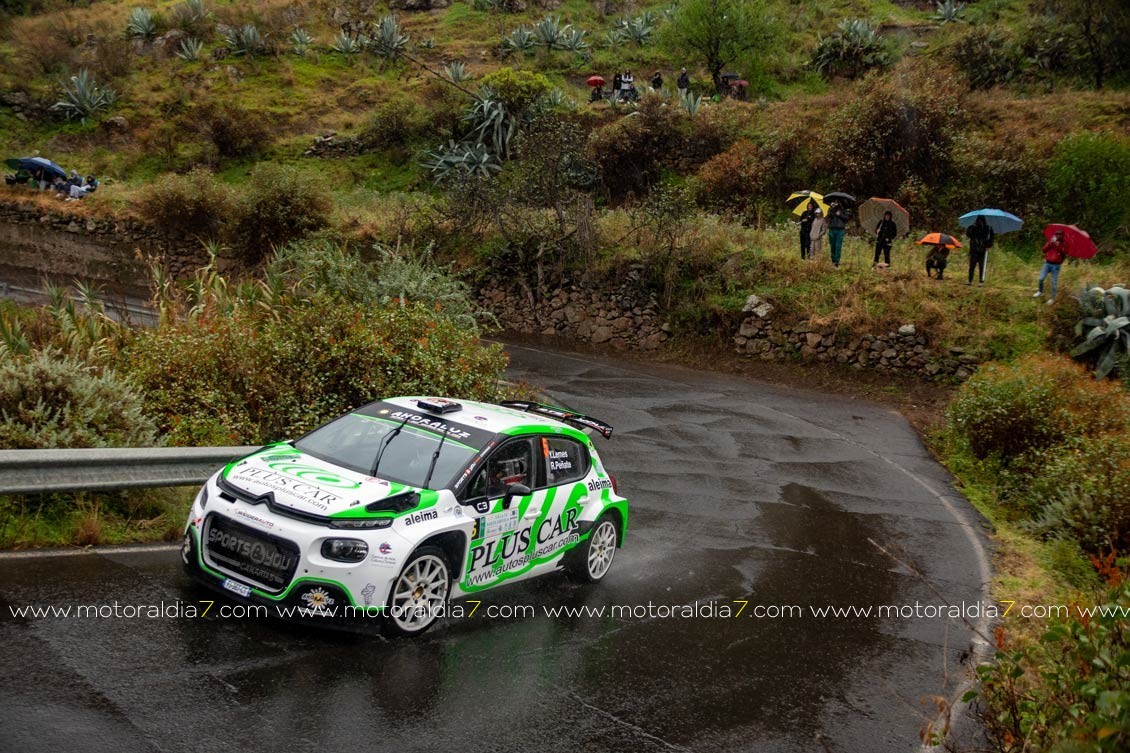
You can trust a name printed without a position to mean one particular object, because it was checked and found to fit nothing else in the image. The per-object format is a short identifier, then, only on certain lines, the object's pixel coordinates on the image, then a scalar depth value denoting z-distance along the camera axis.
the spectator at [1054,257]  21.67
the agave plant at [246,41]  44.53
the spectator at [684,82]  37.41
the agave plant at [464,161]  32.75
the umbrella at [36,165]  32.41
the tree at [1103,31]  35.75
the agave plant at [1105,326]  20.05
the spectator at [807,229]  24.94
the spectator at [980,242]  23.00
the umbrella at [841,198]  25.09
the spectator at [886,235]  24.14
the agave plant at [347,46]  46.01
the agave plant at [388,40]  45.03
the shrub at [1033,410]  15.29
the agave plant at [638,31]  45.22
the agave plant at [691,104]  34.28
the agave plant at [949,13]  44.09
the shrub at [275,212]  28.31
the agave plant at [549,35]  44.56
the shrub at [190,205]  29.50
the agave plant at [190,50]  44.31
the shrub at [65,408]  9.30
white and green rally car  7.00
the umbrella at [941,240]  22.86
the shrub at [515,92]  35.25
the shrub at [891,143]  29.95
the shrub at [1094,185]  26.91
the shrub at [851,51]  40.44
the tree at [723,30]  39.94
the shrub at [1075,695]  3.72
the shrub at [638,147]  33.25
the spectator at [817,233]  25.39
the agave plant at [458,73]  38.91
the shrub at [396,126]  37.50
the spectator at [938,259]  23.47
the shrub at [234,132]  38.25
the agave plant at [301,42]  45.94
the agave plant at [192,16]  46.72
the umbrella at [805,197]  25.55
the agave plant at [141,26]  45.84
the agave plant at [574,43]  44.28
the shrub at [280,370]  11.73
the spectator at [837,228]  24.09
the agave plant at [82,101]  39.62
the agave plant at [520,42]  44.94
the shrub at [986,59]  37.62
